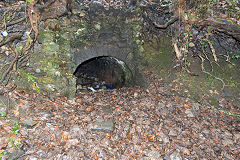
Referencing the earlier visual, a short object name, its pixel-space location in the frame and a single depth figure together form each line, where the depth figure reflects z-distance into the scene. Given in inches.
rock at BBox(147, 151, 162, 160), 120.2
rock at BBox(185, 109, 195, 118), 156.8
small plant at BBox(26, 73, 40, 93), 148.6
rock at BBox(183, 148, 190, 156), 124.1
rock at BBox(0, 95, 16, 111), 122.7
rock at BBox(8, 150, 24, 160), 97.8
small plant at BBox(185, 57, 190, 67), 184.2
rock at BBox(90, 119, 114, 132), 133.2
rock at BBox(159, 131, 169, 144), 132.7
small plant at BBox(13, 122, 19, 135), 109.3
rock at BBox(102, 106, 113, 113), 159.4
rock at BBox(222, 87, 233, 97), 175.1
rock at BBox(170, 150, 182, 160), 121.3
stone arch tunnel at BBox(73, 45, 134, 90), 176.6
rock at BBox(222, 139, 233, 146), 132.4
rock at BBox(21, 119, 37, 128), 116.7
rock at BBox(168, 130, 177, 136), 138.5
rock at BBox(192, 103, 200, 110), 164.9
